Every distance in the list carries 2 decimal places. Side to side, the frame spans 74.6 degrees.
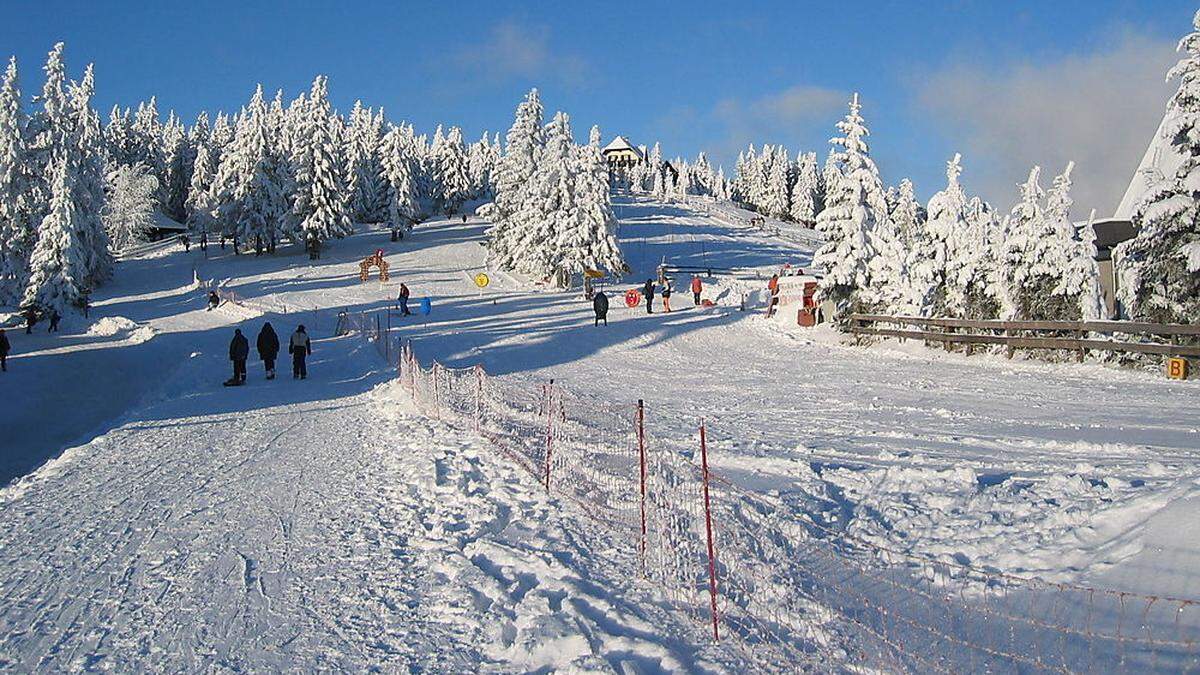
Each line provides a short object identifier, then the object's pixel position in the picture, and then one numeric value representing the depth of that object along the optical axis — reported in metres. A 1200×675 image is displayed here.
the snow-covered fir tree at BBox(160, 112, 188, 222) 97.19
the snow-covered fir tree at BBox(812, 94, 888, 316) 30.73
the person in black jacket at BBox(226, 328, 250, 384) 19.88
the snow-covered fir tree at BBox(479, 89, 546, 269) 53.92
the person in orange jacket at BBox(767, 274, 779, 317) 36.22
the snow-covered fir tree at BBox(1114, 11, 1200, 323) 18.17
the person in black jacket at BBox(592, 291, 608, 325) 31.72
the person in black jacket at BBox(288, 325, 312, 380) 20.78
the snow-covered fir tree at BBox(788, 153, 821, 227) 124.31
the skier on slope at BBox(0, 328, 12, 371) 25.98
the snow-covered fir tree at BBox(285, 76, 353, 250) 59.31
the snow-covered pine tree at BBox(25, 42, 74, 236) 41.00
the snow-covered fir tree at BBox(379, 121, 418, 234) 69.88
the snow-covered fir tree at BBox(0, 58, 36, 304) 39.75
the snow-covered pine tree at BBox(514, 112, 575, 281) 48.09
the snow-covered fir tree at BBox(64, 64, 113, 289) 41.75
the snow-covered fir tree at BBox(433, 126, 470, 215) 93.81
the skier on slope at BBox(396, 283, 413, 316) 35.91
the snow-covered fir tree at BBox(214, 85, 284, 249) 59.91
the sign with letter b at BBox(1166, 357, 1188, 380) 16.47
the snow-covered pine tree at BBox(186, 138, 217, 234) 63.72
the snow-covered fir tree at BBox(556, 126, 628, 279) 46.88
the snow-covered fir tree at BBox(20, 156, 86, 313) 37.84
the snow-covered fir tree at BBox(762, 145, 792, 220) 131.00
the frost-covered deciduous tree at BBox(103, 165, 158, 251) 70.56
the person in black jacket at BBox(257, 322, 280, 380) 20.67
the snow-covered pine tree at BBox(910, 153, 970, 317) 25.61
